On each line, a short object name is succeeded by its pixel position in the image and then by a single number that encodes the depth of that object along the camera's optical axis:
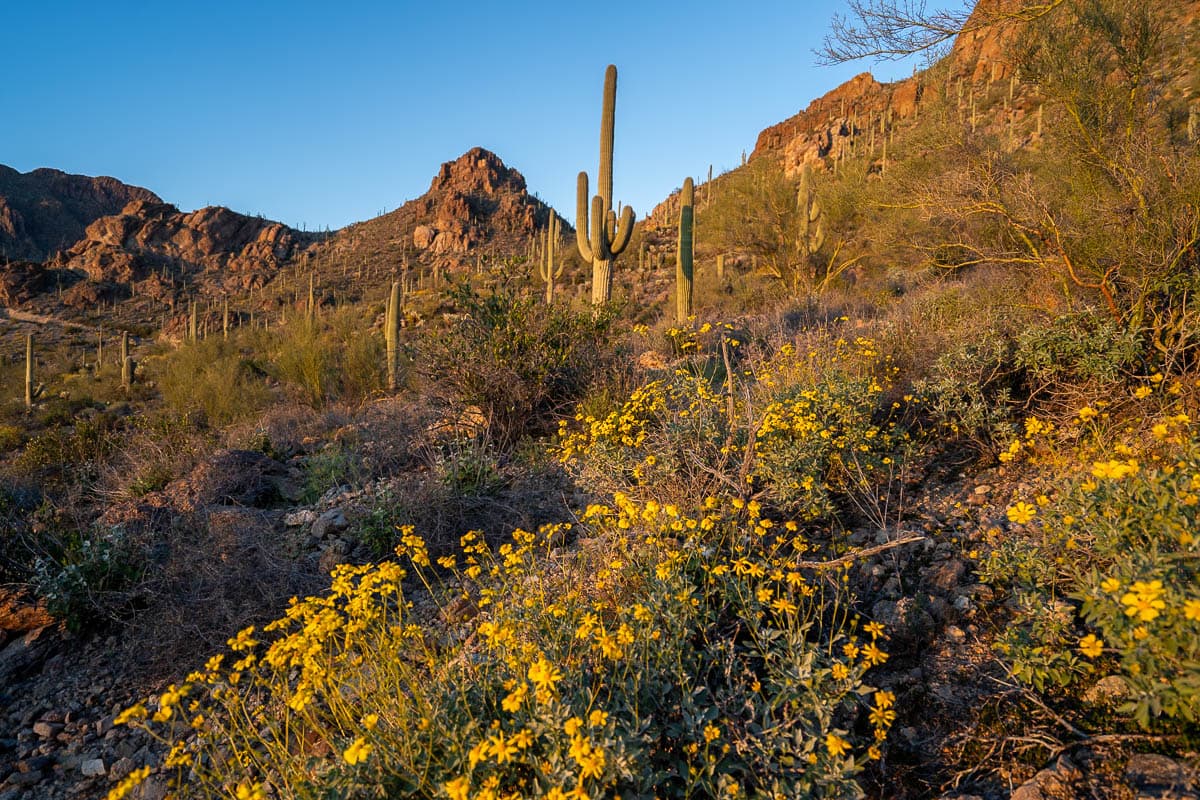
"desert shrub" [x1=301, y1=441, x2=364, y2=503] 5.16
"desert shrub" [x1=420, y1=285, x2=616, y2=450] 5.82
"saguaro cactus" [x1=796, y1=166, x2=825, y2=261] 15.11
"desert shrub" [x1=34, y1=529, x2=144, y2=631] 3.59
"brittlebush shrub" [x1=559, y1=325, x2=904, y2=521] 3.30
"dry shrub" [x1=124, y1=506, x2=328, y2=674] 3.23
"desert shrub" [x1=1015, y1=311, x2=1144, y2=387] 3.77
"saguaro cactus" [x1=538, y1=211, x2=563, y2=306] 18.41
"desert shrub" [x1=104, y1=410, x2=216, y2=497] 5.69
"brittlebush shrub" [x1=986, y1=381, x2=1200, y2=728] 1.67
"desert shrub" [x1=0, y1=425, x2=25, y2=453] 13.29
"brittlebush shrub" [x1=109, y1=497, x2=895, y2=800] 1.76
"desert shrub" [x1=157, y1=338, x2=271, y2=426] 11.95
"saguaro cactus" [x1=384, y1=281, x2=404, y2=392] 11.43
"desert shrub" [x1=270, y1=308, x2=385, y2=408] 11.37
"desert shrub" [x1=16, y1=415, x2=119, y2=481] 8.06
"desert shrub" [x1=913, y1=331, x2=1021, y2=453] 3.90
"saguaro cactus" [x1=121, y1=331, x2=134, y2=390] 19.88
